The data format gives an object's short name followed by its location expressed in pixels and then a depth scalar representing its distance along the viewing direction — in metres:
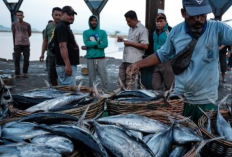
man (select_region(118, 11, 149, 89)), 4.84
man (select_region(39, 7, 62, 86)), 5.32
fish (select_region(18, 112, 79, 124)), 1.72
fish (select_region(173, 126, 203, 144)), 1.67
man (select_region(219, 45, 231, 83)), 7.30
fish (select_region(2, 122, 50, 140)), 1.54
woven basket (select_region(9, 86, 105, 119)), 1.92
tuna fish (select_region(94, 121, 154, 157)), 1.41
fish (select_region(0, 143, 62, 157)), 1.23
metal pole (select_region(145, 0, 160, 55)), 4.89
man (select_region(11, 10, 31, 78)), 7.97
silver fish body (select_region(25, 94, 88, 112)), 2.10
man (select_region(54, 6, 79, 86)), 4.09
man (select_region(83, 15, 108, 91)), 5.42
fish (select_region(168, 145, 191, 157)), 1.65
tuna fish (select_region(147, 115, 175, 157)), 1.63
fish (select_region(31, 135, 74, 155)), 1.34
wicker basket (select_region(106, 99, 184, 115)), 2.20
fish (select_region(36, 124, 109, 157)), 1.36
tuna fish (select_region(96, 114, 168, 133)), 1.84
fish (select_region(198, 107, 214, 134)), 2.12
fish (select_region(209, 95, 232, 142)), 2.07
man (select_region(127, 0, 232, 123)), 2.25
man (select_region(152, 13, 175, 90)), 4.55
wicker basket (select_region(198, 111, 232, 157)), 1.86
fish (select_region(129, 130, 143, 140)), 1.78
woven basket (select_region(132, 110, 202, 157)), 1.99
